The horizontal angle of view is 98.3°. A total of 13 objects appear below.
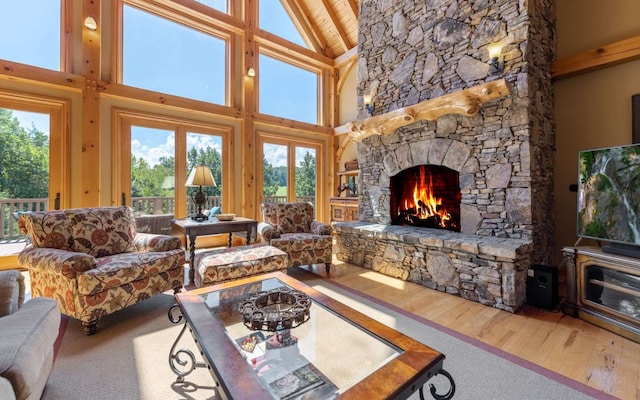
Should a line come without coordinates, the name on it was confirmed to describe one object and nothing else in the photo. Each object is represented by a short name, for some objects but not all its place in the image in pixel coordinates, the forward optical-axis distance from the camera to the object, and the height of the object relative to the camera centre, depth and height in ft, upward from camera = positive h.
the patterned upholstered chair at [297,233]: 11.09 -1.40
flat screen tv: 6.81 +0.02
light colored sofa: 3.22 -1.82
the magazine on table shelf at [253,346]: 4.04 -2.27
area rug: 4.84 -3.31
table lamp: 11.06 +0.95
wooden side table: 10.23 -1.04
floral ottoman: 8.10 -1.91
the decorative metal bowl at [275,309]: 4.26 -1.84
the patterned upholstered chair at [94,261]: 6.57 -1.55
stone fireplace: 9.17 +1.90
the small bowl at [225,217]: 11.75 -0.67
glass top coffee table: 3.18 -2.06
